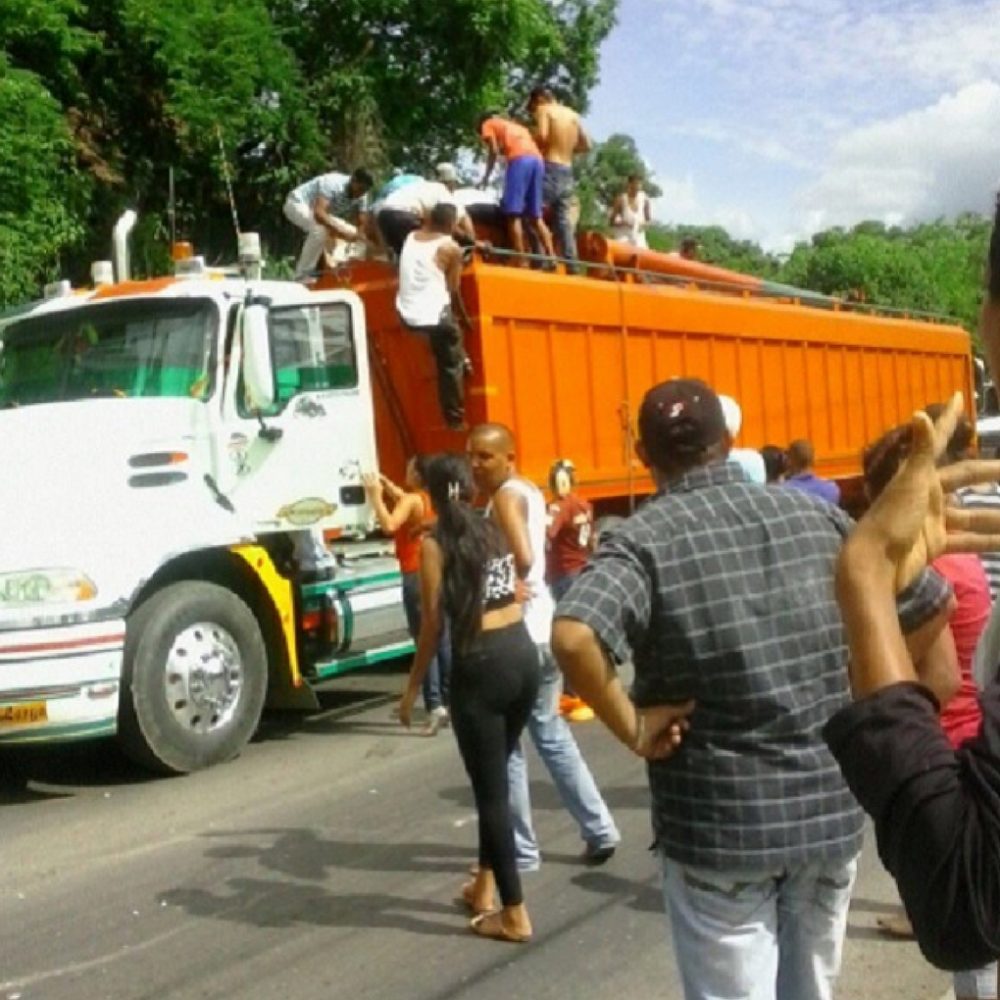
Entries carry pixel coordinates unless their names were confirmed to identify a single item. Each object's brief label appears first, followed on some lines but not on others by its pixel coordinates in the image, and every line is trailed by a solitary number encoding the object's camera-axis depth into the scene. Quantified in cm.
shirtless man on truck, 1251
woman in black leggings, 564
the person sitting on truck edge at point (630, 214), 1589
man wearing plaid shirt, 336
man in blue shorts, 1211
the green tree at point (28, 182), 1486
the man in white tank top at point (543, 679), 616
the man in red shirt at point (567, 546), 1034
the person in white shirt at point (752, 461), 770
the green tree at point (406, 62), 2033
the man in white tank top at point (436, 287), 1073
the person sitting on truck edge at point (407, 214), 1109
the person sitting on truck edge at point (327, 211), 1207
